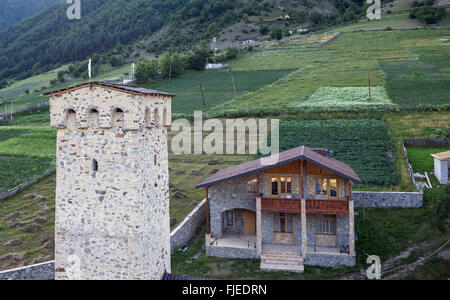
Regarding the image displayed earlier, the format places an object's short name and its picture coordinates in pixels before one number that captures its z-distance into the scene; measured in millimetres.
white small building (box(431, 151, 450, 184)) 27172
